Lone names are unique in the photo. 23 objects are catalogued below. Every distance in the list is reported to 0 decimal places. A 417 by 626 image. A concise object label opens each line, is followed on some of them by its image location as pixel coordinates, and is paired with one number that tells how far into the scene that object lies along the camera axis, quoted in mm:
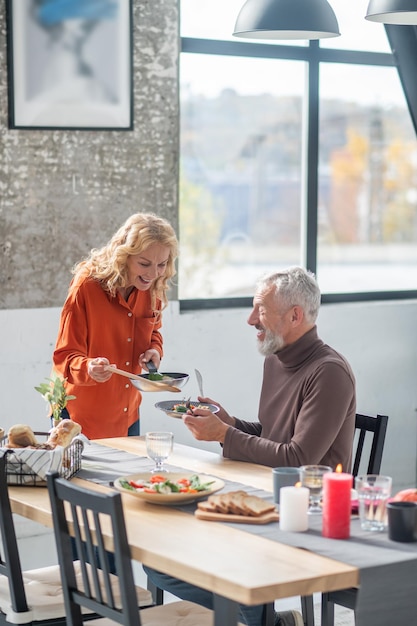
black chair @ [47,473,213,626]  2189
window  5066
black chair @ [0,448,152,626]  2609
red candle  2279
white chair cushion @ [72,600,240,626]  2559
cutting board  2391
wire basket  2721
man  2871
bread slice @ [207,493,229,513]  2445
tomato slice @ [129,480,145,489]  2627
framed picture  4367
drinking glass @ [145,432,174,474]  2767
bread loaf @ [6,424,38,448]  2795
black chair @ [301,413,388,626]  2881
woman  3576
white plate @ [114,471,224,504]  2512
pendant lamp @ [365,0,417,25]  2902
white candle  2322
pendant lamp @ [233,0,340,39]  3039
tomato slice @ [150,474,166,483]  2675
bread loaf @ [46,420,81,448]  2811
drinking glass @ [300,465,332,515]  2455
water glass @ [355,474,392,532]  2346
